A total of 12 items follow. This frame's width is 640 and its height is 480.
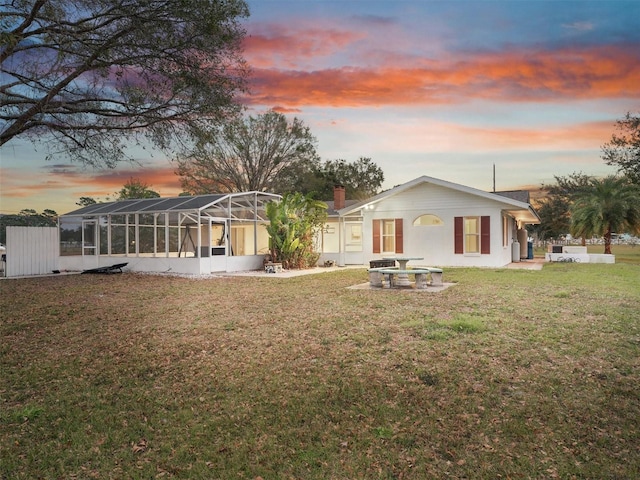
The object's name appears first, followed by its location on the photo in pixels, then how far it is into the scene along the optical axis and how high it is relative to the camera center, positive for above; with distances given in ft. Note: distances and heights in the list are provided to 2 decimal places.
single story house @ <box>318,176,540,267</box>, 68.13 +3.30
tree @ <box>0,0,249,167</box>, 25.85 +11.13
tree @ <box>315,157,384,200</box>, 146.24 +24.38
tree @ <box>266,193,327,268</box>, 66.39 +2.94
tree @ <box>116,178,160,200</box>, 129.40 +17.02
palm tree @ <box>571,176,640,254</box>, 86.74 +6.46
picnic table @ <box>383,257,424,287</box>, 43.09 -3.12
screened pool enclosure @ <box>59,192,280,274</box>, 63.36 +2.38
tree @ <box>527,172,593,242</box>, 138.10 +12.62
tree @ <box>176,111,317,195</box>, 120.37 +22.95
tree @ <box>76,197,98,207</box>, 108.78 +11.99
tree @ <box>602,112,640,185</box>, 89.71 +19.28
